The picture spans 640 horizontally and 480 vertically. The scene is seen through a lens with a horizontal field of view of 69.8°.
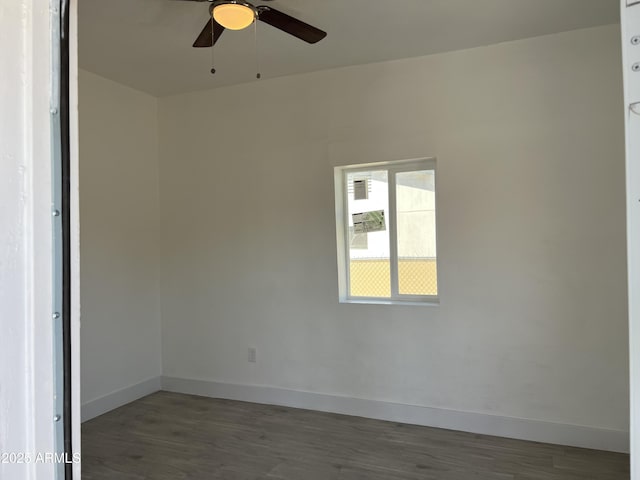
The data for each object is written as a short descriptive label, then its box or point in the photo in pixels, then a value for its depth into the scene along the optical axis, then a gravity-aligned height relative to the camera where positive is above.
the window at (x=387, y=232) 3.47 +0.06
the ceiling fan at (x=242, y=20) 2.04 +1.07
